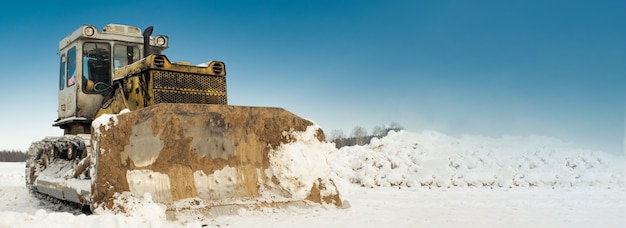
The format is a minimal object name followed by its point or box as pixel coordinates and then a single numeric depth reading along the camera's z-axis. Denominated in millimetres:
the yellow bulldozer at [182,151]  4984
